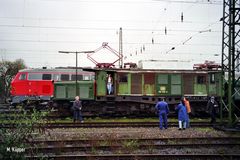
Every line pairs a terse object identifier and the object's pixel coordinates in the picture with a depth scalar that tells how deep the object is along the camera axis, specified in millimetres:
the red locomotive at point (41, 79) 26250
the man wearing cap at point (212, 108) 16484
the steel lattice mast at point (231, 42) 14016
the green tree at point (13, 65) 49466
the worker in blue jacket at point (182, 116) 14836
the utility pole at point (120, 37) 31862
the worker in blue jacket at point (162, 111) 14859
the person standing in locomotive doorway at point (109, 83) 20016
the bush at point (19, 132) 6250
